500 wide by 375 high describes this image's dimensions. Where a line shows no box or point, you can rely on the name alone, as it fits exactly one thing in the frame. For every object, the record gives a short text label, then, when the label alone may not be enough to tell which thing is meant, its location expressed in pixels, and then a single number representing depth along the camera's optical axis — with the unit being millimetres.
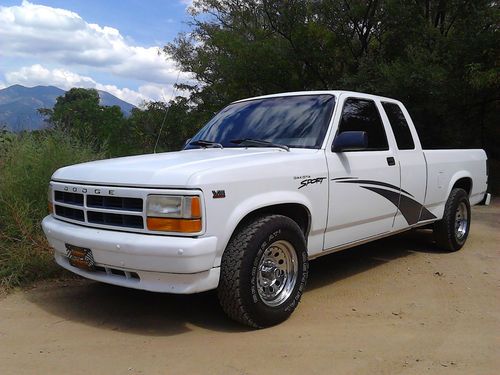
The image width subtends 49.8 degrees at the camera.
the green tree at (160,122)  12962
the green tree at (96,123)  9016
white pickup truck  3684
